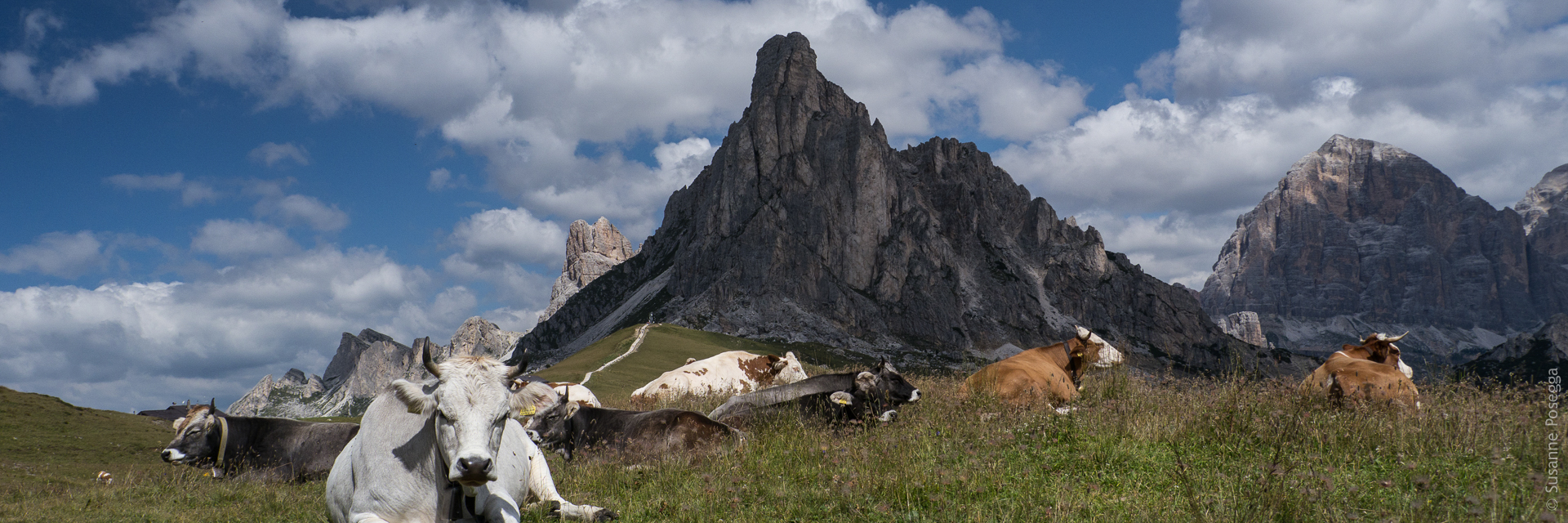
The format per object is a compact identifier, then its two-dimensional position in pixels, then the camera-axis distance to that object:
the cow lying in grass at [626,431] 10.24
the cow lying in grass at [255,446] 11.35
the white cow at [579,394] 16.61
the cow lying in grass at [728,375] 21.34
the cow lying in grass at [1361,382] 9.12
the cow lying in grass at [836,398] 11.66
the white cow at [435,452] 5.20
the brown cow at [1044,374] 12.00
